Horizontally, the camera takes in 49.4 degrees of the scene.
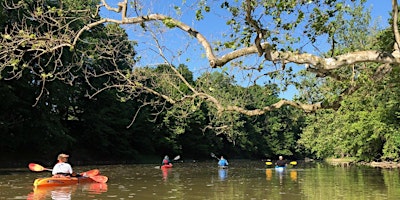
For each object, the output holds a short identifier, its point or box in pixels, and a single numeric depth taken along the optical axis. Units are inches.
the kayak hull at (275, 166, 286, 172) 1195.0
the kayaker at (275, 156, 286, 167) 1256.2
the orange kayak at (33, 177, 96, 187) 603.2
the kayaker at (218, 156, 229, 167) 1350.9
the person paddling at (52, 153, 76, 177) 664.0
